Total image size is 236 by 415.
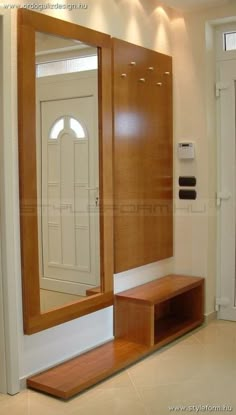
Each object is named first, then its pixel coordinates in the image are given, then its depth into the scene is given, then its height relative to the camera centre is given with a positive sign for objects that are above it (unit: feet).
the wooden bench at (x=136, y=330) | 10.26 -3.79
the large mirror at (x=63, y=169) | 10.00 +0.32
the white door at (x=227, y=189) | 14.12 -0.17
